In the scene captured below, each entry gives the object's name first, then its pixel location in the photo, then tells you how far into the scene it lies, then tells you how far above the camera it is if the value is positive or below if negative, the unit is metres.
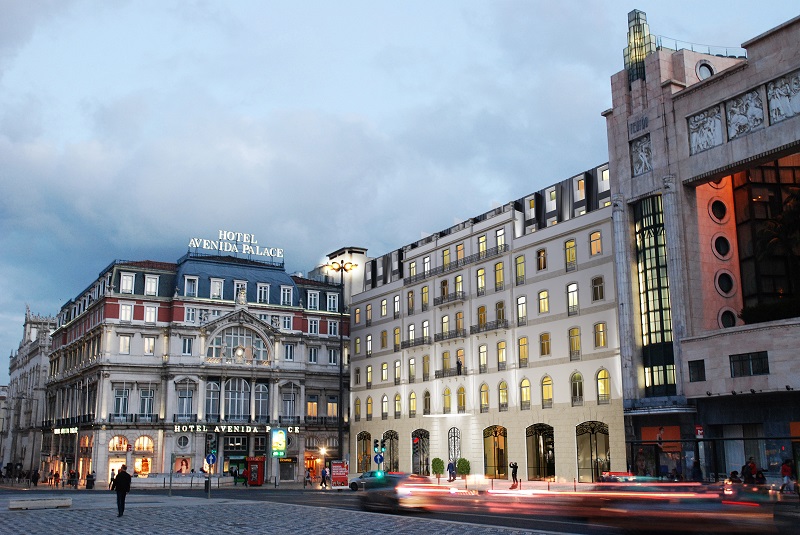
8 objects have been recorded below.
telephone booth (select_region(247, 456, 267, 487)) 73.31 -2.64
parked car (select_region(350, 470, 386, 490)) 58.39 -3.03
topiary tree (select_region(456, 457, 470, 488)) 65.38 -2.29
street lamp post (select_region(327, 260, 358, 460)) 55.89 +11.88
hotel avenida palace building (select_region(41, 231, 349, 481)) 79.50 +7.33
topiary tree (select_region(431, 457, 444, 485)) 68.75 -2.23
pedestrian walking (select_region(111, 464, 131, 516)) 30.86 -1.61
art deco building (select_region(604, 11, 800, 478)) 44.66 +11.44
